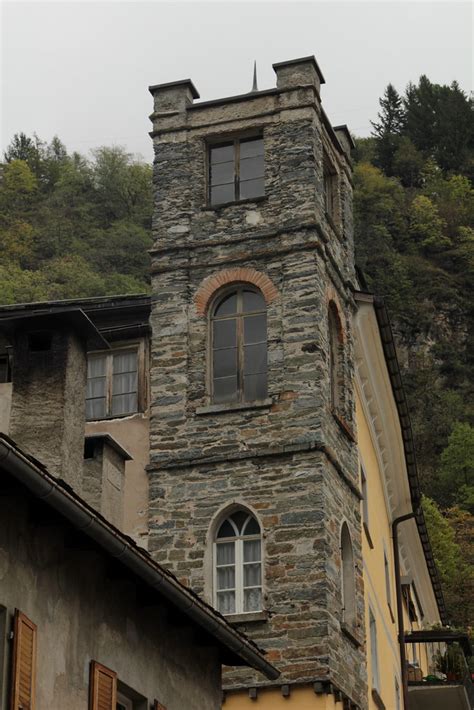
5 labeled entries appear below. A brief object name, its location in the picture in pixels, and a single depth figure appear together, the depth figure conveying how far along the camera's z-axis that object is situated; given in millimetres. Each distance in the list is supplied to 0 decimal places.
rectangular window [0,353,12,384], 13484
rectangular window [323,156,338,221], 23734
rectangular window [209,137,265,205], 22531
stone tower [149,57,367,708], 19875
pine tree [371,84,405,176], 107750
